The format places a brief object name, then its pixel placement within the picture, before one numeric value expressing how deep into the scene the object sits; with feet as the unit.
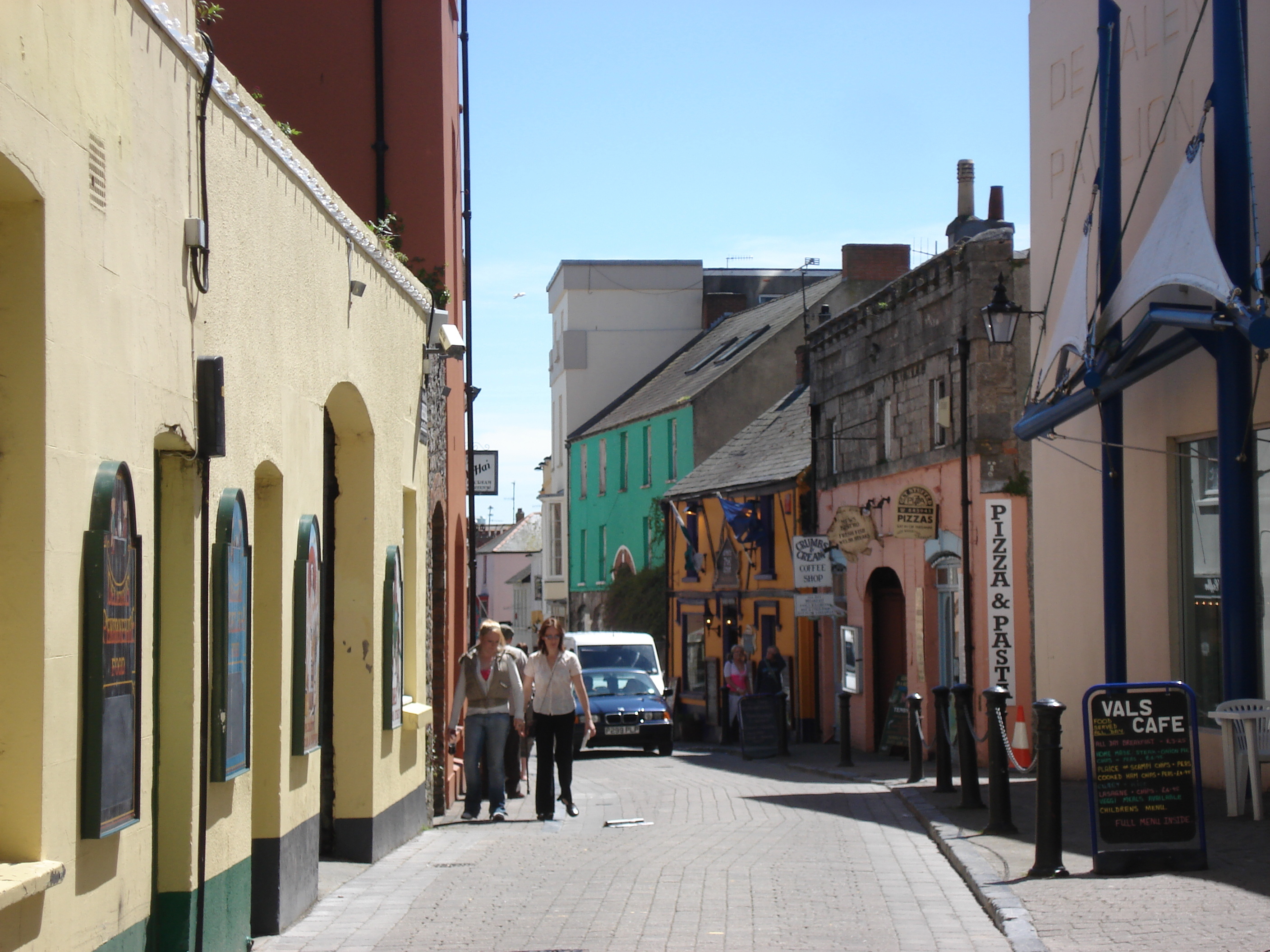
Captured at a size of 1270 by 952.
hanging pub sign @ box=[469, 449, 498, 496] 89.92
